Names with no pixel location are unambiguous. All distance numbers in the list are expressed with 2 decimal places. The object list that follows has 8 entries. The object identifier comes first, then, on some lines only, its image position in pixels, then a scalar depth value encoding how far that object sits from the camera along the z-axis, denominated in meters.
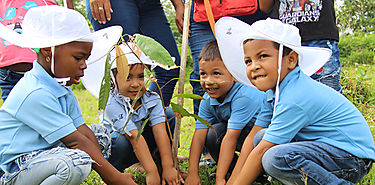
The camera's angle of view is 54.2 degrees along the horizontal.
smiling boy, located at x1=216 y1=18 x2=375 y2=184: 1.73
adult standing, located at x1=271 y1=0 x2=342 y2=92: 2.45
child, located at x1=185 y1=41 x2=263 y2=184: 2.21
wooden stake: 2.07
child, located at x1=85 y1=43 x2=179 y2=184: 2.17
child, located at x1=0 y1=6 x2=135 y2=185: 1.69
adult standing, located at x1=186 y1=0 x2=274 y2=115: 2.58
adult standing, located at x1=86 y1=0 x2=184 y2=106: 2.45
